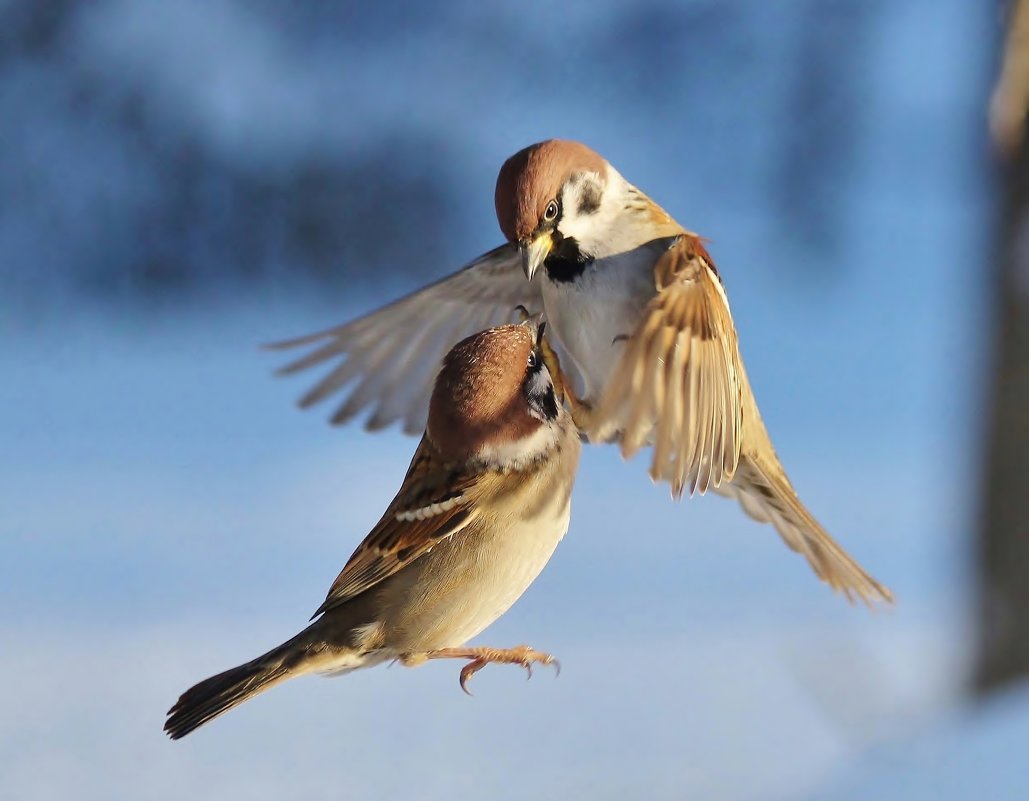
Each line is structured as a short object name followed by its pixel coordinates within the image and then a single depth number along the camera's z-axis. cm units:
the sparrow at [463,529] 422
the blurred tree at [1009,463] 626
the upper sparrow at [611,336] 423
